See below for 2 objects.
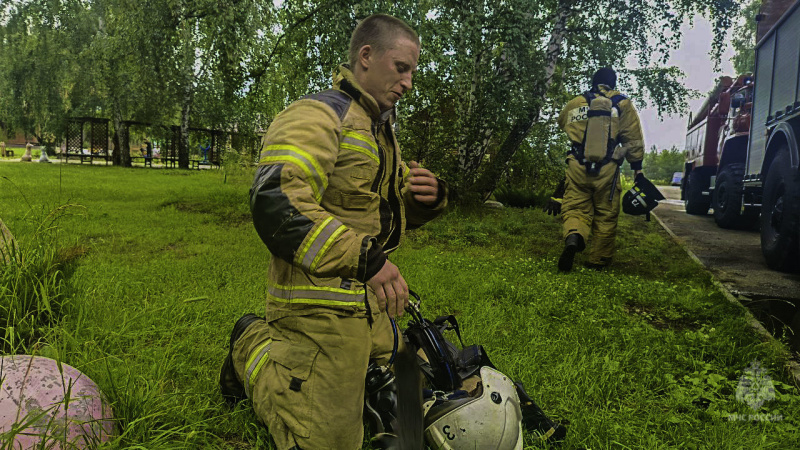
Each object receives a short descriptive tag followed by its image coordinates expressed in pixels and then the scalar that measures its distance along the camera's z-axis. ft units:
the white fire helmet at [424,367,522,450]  6.40
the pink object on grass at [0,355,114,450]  5.74
